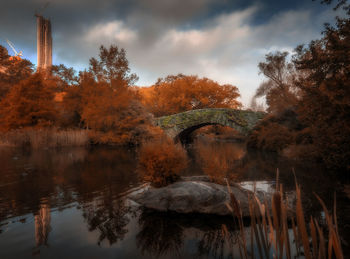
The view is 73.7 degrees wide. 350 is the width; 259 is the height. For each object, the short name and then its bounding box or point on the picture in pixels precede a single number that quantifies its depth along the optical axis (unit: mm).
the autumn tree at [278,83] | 16656
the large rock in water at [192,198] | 3826
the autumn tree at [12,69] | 27203
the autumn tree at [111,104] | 17531
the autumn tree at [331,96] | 5988
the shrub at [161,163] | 4609
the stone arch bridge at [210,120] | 19594
